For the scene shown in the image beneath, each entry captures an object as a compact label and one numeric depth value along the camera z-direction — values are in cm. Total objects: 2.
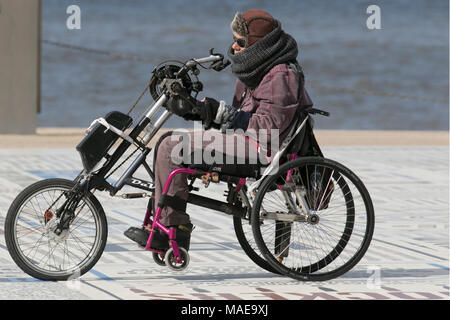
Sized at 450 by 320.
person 1333
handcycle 1334
